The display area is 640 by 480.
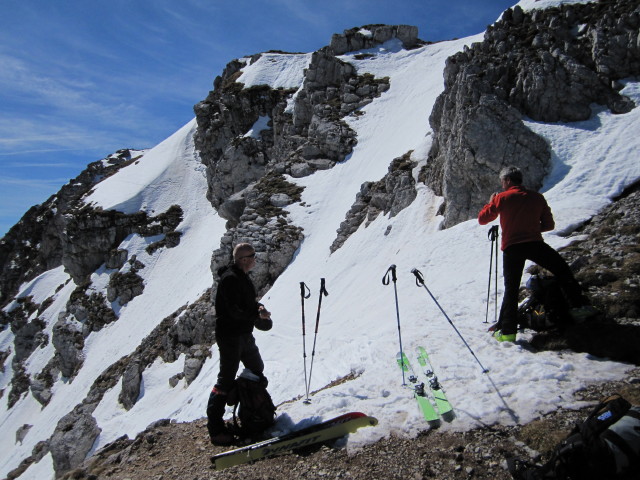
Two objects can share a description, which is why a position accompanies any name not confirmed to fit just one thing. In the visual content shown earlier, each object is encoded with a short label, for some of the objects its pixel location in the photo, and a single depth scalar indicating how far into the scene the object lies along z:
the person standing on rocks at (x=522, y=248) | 7.26
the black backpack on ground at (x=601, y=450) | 3.70
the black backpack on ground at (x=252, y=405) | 6.64
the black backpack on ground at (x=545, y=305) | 7.32
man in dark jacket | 6.53
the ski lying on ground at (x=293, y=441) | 5.82
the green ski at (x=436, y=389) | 5.74
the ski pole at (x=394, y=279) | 7.83
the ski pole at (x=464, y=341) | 6.92
